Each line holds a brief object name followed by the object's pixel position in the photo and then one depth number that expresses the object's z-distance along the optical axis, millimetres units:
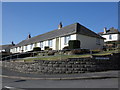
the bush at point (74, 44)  17391
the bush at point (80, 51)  14355
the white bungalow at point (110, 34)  38133
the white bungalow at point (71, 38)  20485
